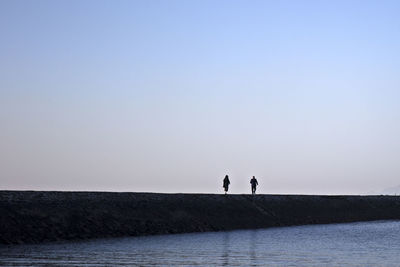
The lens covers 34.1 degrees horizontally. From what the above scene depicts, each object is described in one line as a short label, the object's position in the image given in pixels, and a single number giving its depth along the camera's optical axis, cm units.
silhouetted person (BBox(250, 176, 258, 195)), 6931
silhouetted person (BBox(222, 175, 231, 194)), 6600
